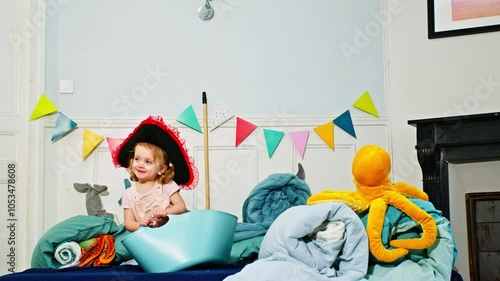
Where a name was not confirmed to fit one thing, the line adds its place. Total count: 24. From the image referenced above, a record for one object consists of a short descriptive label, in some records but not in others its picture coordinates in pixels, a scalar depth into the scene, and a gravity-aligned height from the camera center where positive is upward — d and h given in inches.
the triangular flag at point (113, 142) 152.0 +3.8
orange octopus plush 85.7 -5.9
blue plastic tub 92.0 -11.7
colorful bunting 150.4 +6.9
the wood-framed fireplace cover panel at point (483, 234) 137.3 -16.3
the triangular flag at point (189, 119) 151.6 +8.7
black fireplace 132.3 +1.8
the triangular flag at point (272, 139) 150.7 +4.0
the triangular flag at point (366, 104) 150.0 +11.5
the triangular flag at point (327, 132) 150.6 +5.3
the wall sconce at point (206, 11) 154.4 +33.5
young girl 110.5 -1.8
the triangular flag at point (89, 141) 151.6 +4.1
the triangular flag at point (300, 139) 150.7 +3.9
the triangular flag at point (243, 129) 151.5 +6.3
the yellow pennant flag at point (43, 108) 150.9 +11.6
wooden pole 144.2 +2.1
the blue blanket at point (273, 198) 110.6 -6.8
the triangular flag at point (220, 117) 151.8 +9.1
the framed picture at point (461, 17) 143.6 +29.6
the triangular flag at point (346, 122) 150.3 +7.5
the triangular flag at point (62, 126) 151.3 +7.5
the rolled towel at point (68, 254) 104.9 -14.7
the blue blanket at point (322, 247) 83.7 -11.4
